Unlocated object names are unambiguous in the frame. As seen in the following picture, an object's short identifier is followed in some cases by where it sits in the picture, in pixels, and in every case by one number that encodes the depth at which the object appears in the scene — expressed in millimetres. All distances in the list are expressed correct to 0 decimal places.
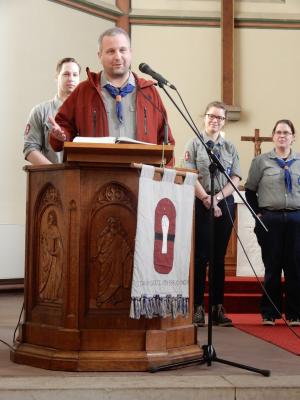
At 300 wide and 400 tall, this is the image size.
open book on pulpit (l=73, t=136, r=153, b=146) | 3602
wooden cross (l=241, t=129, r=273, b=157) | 8859
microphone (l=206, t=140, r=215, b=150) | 5893
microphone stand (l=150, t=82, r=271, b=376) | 3812
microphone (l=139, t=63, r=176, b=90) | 3697
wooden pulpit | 3658
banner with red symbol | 3645
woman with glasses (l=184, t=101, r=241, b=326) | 5891
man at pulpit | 4008
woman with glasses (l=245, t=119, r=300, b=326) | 5980
